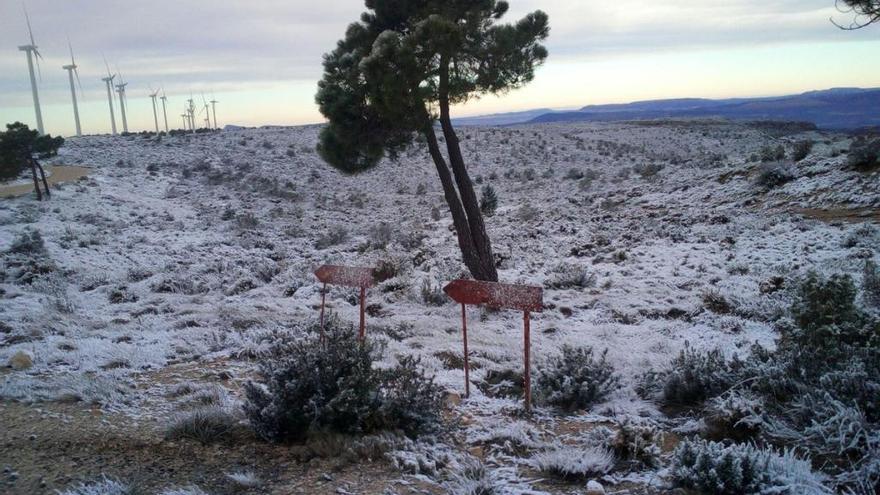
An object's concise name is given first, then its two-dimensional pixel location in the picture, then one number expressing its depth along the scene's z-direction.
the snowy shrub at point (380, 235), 18.97
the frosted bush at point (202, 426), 5.09
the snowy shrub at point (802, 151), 21.07
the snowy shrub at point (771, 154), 21.88
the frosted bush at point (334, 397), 4.99
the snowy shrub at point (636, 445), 4.62
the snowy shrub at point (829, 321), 5.37
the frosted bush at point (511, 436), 5.09
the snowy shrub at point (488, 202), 25.56
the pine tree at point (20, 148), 24.62
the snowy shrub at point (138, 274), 14.80
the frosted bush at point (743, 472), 3.77
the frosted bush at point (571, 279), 12.70
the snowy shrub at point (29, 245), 16.62
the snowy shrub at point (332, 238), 19.93
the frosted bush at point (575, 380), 6.15
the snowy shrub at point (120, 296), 12.34
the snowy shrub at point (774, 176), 18.98
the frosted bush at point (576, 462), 4.44
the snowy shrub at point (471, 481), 4.10
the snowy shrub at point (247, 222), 23.48
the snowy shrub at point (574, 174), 33.05
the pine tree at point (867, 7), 9.69
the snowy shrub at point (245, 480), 4.16
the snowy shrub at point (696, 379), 5.90
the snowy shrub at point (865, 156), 16.38
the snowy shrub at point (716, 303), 9.78
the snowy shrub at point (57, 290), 11.13
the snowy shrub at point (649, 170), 28.86
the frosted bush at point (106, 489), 3.89
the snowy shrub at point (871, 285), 8.59
